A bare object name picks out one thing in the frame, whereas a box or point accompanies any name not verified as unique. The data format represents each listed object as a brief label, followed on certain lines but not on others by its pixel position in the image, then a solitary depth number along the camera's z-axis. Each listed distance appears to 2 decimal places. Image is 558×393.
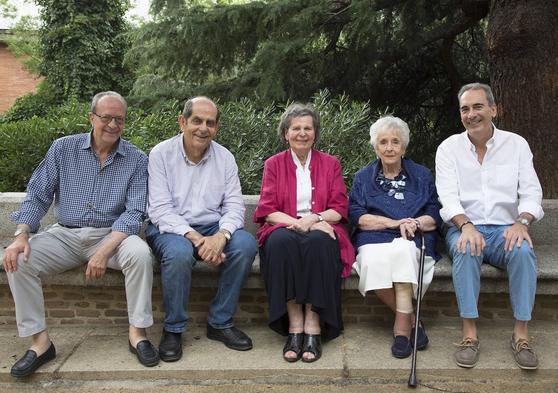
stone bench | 3.55
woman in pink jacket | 3.17
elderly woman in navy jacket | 3.19
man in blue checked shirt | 3.11
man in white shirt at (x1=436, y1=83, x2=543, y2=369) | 3.10
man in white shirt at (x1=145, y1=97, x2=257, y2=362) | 3.23
